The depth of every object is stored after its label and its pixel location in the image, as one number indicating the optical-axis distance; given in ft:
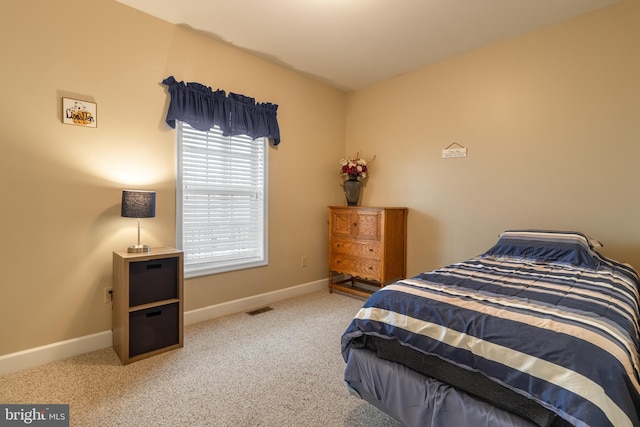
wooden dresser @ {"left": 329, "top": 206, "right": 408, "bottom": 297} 11.12
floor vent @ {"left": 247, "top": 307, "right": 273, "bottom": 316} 10.34
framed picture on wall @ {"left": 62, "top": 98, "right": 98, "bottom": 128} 7.29
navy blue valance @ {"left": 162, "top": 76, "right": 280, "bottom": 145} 8.87
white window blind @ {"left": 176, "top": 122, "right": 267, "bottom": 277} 9.41
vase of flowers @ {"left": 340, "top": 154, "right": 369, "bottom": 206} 12.82
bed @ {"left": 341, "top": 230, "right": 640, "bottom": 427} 3.19
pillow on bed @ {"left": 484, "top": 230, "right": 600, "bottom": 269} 7.14
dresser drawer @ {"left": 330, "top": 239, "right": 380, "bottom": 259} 11.29
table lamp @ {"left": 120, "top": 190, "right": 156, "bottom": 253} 7.30
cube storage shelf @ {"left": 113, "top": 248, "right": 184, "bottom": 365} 7.04
